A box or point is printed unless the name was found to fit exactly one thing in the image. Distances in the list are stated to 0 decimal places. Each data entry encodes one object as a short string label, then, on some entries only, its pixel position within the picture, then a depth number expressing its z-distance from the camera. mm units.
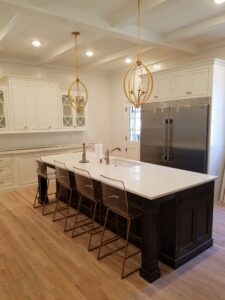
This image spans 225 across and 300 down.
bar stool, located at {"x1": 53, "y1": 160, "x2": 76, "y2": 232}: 3405
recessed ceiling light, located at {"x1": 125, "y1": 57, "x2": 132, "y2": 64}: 5453
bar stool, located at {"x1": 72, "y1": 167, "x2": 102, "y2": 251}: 2912
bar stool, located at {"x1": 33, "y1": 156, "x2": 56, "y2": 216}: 4082
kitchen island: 2262
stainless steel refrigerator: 4098
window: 6172
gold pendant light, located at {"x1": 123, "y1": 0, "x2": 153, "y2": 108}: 2807
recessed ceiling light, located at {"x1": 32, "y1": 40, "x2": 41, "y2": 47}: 4187
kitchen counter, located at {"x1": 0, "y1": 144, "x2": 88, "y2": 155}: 5136
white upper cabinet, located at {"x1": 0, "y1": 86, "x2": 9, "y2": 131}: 4996
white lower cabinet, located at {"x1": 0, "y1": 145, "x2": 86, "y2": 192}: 5109
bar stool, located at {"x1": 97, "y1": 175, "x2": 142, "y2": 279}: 2389
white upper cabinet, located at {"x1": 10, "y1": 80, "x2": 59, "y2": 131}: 5133
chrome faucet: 3678
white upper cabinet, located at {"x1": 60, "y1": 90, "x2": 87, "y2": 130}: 5844
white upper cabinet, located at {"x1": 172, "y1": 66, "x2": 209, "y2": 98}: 4027
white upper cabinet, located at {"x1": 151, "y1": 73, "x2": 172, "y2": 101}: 4574
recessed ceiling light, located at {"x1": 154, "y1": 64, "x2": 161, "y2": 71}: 5430
